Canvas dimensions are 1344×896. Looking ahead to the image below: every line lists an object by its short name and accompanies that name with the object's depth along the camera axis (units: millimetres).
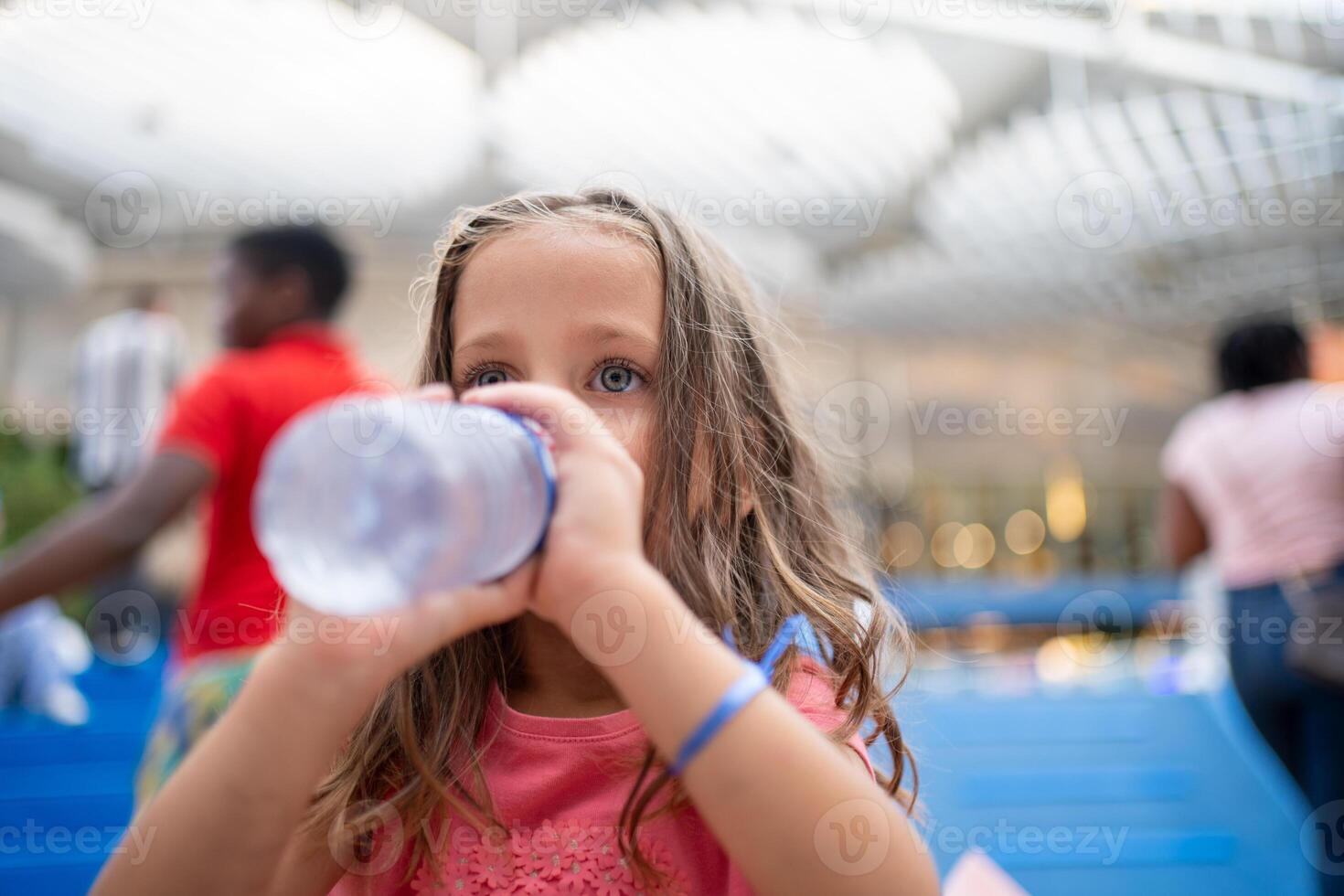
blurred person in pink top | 1648
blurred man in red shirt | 1241
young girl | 504
